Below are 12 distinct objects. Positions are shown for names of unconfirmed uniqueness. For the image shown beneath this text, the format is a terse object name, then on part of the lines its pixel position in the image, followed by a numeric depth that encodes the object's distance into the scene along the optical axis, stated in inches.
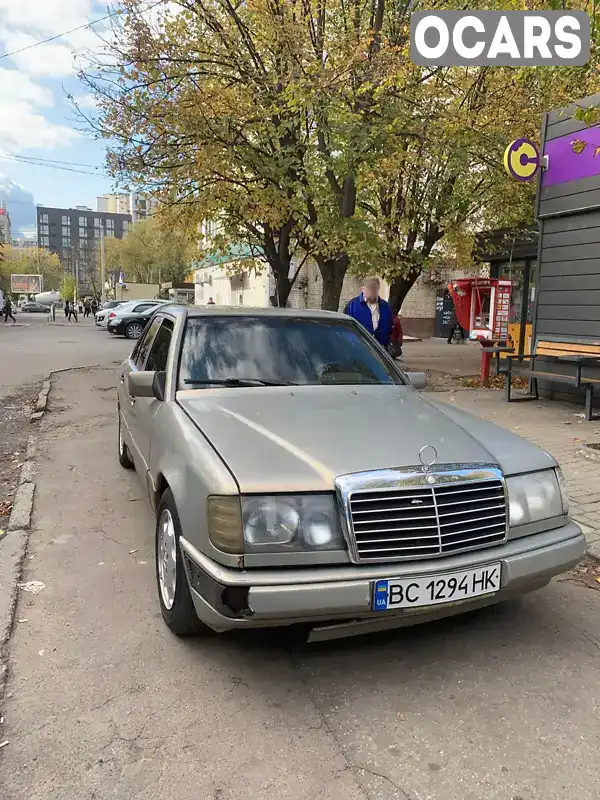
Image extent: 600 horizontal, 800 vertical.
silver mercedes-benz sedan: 99.2
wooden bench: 338.3
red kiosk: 506.3
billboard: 3449.8
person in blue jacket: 284.0
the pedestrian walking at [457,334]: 1113.1
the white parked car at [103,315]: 1347.2
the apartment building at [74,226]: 6889.8
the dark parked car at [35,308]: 3439.2
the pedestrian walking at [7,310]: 1703.2
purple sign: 341.1
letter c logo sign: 373.1
